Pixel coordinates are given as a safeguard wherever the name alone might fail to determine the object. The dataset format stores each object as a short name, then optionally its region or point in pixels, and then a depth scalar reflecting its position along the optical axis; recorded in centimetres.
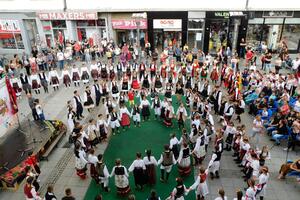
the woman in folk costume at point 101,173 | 868
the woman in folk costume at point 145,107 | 1280
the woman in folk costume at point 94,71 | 1722
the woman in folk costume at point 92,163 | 897
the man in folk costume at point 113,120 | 1182
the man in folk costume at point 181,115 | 1203
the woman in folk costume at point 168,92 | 1371
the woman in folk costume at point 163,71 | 1623
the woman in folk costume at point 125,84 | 1473
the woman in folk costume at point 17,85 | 1557
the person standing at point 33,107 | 1269
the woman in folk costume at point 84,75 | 1693
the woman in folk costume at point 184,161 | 915
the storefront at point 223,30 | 2120
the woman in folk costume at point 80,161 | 930
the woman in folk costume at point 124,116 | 1202
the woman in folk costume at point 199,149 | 970
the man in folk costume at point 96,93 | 1422
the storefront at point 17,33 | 2348
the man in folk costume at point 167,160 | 879
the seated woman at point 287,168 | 931
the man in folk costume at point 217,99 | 1304
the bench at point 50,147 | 1080
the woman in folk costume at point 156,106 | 1302
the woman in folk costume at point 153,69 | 1703
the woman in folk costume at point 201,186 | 805
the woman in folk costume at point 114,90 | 1445
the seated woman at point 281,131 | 1128
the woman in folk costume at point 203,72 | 1609
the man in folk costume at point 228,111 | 1203
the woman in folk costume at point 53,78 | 1642
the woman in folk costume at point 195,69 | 1660
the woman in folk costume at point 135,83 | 1496
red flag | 1169
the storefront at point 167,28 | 2189
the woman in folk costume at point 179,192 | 747
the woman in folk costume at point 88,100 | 1361
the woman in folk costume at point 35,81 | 1595
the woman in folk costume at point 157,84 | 1498
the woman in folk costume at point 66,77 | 1664
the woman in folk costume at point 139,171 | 874
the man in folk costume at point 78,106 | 1305
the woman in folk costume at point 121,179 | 837
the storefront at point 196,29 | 2167
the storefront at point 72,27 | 2257
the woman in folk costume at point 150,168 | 878
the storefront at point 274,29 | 2109
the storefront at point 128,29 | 2238
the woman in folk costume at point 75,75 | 1678
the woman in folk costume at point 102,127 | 1139
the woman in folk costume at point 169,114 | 1240
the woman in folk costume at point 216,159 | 909
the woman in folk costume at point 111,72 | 1694
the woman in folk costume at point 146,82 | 1545
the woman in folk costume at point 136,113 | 1250
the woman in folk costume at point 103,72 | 1697
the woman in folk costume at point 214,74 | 1625
